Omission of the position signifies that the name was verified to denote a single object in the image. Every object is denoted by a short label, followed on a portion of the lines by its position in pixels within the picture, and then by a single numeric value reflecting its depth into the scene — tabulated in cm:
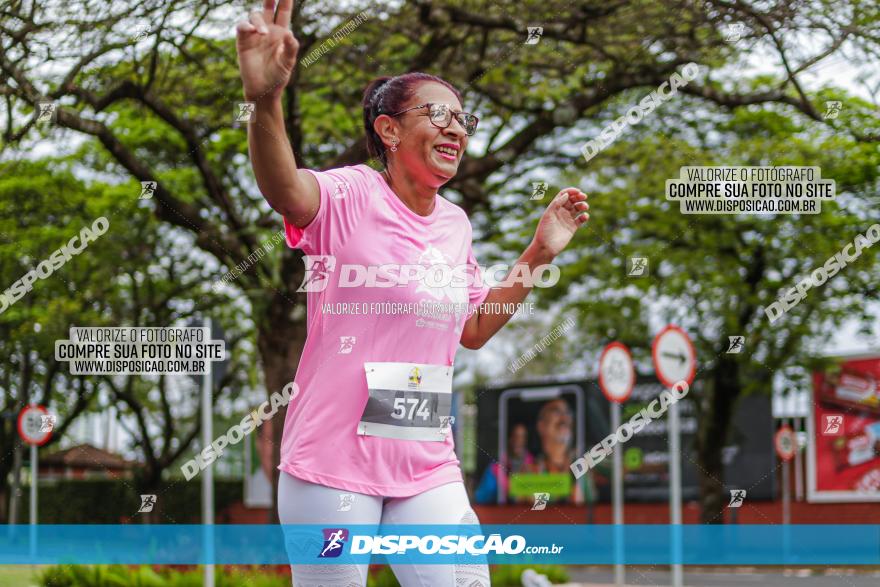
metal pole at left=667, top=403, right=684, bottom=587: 718
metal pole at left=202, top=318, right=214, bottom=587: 683
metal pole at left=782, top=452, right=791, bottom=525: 1751
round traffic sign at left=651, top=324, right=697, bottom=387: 779
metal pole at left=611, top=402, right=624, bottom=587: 759
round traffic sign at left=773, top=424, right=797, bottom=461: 1688
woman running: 257
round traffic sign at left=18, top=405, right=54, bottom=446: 820
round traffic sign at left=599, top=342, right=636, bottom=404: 842
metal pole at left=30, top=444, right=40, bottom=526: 956
